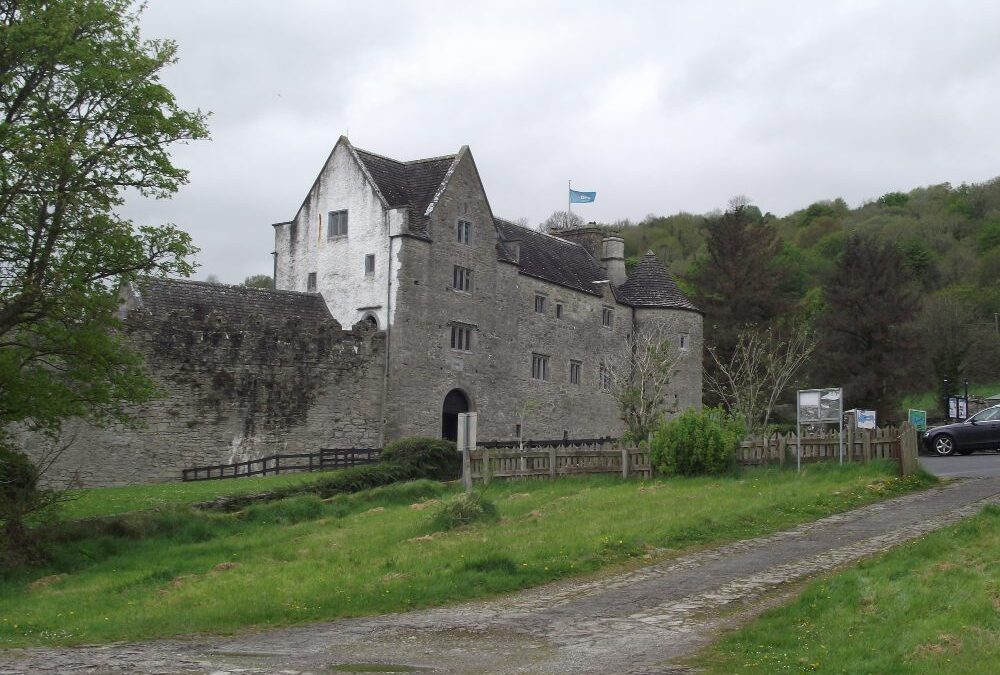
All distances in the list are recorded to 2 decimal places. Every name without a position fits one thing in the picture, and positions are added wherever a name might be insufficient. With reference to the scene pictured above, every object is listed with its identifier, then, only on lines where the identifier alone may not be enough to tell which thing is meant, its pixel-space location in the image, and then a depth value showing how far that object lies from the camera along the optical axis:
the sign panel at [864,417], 40.47
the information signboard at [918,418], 44.49
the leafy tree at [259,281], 101.40
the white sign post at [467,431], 29.48
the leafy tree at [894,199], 133.88
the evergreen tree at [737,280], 70.44
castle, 38.97
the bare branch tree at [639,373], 40.47
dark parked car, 37.31
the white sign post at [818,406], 27.45
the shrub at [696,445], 29.70
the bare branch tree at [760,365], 51.09
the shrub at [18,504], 23.73
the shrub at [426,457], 36.44
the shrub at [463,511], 23.73
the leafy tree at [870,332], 62.31
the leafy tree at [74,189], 23.69
